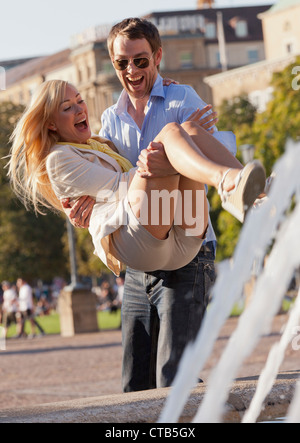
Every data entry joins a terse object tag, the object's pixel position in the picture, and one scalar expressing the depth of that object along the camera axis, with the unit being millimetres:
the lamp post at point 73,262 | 27884
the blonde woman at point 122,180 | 4270
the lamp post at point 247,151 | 22891
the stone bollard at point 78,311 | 27641
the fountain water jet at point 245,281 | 3406
